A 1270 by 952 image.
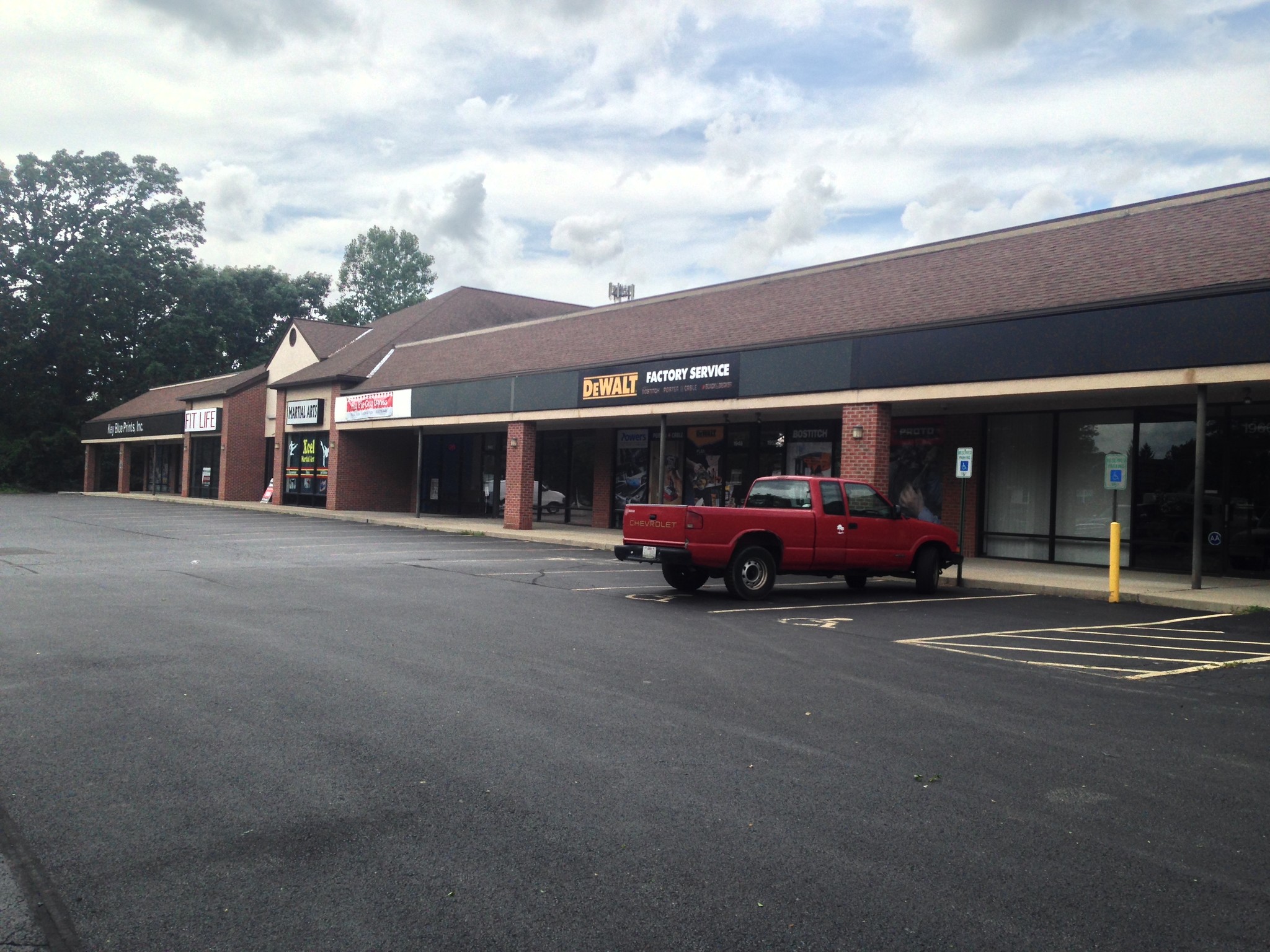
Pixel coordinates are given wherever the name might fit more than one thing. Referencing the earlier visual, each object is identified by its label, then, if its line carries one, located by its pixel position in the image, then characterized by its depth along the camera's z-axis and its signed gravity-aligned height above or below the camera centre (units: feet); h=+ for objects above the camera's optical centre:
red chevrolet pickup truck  46.01 -2.51
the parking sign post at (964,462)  54.54 +1.72
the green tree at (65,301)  205.98 +34.16
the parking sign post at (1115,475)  63.36 +1.55
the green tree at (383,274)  262.88 +53.17
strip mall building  52.47 +6.73
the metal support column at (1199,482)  49.52 +0.98
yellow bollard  48.11 -3.39
